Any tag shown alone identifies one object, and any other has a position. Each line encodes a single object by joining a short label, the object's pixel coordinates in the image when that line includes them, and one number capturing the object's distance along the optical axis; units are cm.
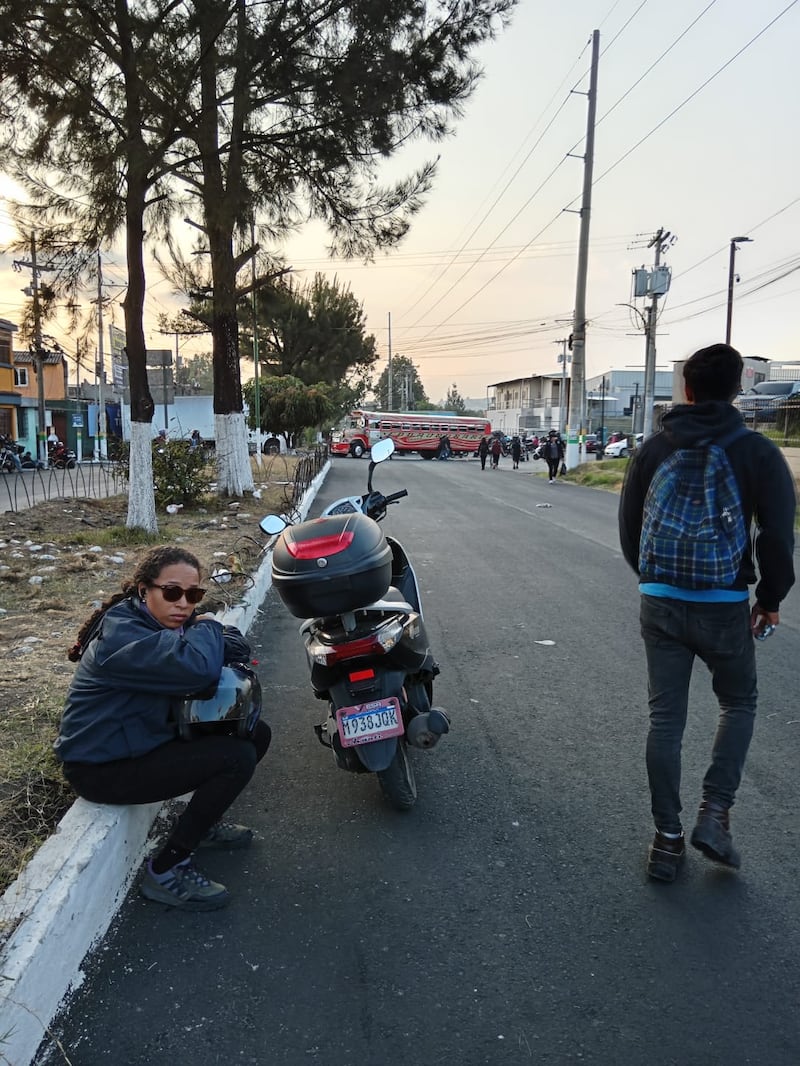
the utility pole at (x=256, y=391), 2689
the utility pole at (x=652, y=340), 3061
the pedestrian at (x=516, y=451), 3591
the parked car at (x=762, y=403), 2133
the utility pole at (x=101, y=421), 3878
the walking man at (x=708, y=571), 285
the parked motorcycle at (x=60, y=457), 3034
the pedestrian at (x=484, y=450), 3466
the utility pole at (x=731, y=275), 3849
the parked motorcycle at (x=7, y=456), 2656
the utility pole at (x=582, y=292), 2567
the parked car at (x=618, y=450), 4681
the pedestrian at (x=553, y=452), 2570
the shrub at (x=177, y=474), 1282
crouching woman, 273
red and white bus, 4478
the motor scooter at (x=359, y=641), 318
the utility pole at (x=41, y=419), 3256
